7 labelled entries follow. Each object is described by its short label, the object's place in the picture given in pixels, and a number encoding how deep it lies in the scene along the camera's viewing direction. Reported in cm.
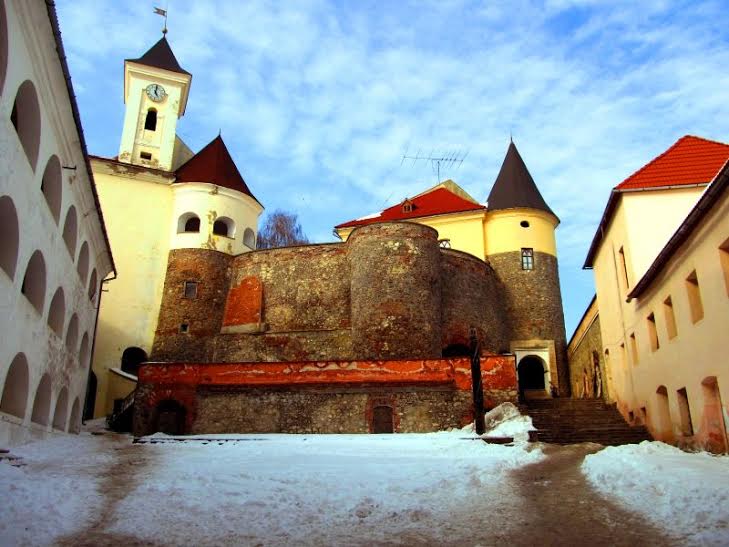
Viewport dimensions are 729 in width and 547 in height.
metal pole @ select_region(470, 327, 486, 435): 1523
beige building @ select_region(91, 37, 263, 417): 2536
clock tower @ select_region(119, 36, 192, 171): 2930
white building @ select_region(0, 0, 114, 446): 902
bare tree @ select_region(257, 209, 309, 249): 4369
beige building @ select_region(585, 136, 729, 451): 1090
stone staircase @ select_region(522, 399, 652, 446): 1473
